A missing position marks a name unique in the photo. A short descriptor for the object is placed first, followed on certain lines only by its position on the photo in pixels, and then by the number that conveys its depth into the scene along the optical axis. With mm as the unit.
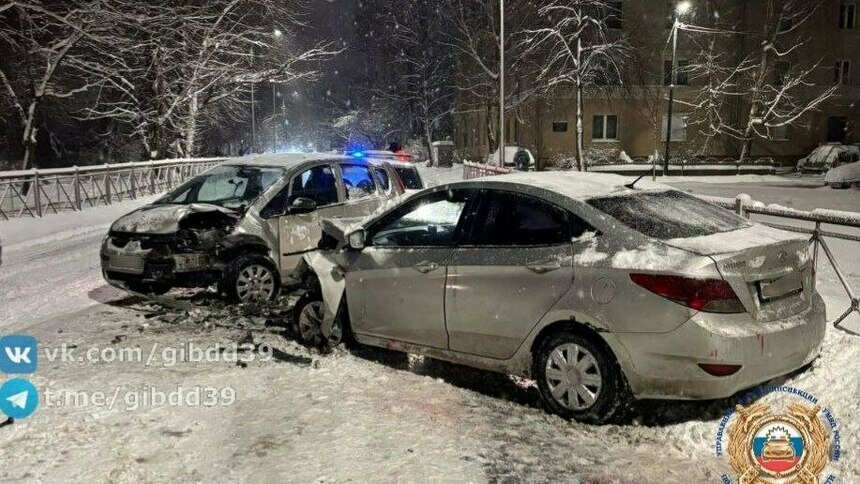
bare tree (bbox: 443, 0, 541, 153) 35375
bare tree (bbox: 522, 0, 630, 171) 31859
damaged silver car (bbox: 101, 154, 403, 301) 7215
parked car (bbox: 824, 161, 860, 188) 25344
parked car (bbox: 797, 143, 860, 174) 31500
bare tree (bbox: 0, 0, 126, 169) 19328
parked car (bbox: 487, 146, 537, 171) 31328
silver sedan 3971
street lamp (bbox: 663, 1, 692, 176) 27695
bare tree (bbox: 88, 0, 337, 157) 27328
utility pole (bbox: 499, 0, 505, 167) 21016
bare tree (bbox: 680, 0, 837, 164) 36750
